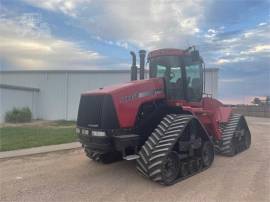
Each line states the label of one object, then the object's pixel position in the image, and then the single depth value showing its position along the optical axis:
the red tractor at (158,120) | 4.31
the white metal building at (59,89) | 15.77
